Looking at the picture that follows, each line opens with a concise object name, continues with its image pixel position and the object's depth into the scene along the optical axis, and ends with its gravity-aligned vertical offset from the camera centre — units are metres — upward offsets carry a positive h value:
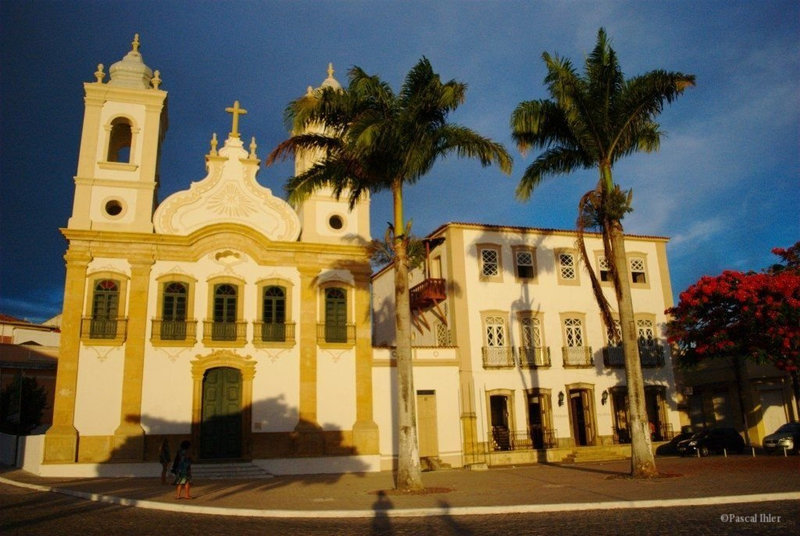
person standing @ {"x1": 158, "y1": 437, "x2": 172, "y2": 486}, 17.77 -0.52
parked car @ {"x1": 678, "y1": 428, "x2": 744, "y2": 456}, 24.09 -0.76
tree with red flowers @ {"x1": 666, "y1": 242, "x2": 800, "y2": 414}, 22.83 +3.71
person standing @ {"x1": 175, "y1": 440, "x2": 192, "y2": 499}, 13.70 -0.68
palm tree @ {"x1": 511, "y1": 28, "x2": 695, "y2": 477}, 17.09 +8.11
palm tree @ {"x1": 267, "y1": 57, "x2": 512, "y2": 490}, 16.11 +7.28
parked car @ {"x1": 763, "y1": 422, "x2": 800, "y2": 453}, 22.28 -0.66
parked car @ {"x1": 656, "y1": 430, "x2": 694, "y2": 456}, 25.44 -0.92
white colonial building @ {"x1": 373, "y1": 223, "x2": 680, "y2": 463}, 25.16 +3.46
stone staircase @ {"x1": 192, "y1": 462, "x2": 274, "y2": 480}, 19.89 -1.04
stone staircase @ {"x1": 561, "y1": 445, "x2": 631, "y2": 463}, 24.48 -1.07
